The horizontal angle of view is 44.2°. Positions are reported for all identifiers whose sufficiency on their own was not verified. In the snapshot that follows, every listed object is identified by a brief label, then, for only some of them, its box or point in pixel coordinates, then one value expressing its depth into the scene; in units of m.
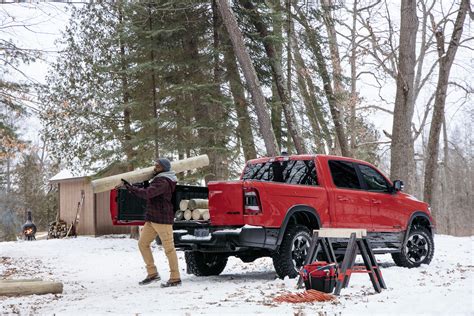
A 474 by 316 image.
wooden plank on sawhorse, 7.94
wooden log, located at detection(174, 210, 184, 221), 10.20
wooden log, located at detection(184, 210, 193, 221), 10.13
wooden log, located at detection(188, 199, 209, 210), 10.23
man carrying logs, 9.30
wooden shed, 28.69
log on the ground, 9.01
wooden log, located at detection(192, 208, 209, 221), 10.05
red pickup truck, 9.23
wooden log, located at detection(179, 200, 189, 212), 10.16
